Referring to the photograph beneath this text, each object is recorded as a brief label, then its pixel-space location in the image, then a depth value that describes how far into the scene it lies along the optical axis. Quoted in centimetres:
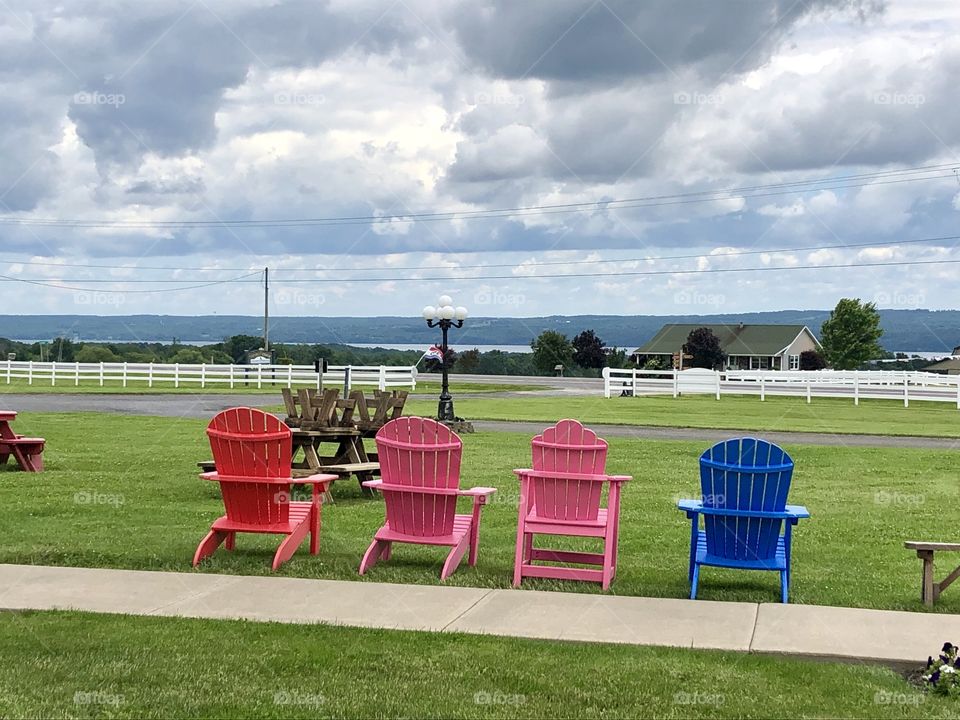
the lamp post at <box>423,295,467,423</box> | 2853
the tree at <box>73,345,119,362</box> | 6875
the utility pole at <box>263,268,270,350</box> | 6800
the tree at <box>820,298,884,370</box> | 9950
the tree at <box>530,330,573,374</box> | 8875
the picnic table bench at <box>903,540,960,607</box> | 804
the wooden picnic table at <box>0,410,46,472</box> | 1634
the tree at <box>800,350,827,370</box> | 10256
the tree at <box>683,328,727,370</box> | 9331
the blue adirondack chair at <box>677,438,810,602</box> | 834
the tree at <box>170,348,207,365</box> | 6894
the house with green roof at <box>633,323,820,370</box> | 10819
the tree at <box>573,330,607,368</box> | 8838
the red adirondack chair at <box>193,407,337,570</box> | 942
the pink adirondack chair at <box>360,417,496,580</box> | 917
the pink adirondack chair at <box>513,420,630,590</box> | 895
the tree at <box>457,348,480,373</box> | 7750
